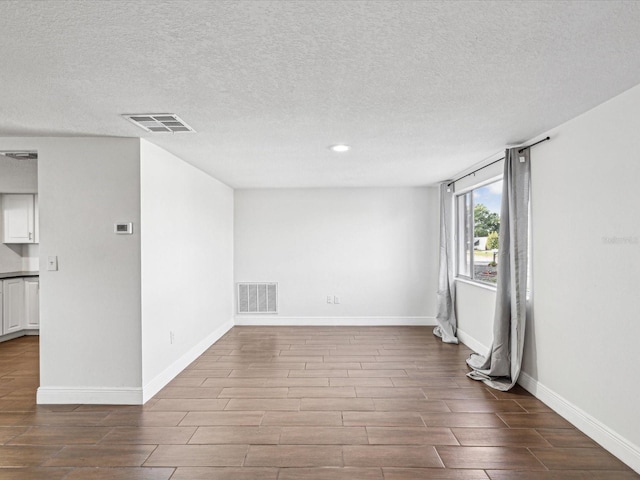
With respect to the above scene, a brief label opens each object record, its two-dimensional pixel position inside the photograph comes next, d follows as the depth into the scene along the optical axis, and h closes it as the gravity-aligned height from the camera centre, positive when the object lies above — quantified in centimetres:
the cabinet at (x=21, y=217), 550 +38
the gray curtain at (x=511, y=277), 348 -34
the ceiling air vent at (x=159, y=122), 273 +90
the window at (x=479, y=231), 466 +12
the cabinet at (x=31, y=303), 549 -86
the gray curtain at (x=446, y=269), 566 -43
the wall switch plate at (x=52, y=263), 332 -17
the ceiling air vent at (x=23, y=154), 345 +83
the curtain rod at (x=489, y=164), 328 +85
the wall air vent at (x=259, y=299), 642 -96
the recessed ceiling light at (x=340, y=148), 363 +90
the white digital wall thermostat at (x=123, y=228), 332 +13
